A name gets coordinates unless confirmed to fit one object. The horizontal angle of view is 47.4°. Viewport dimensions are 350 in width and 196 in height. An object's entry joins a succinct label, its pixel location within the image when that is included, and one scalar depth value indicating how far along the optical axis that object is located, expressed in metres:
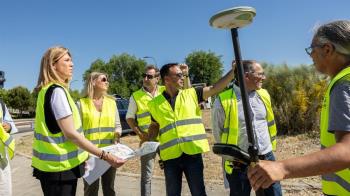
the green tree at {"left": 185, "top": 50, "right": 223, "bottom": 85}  70.31
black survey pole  1.87
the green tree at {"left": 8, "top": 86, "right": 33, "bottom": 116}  74.12
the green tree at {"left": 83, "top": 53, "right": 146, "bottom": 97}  88.25
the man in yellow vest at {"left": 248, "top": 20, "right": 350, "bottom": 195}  1.70
